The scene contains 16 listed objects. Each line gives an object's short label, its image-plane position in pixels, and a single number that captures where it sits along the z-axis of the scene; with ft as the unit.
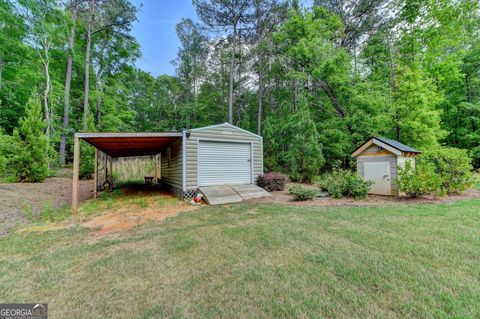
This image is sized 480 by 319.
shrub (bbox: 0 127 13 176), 26.22
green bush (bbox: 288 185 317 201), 20.61
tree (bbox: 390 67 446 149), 30.30
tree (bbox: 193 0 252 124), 42.88
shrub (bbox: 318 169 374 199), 20.57
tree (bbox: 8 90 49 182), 27.32
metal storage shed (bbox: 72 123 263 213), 22.31
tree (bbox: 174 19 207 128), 58.08
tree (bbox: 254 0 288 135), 44.78
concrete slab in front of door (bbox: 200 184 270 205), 20.95
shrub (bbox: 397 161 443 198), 18.58
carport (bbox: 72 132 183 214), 17.48
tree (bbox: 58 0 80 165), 40.32
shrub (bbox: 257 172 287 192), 26.30
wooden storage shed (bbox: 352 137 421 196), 20.70
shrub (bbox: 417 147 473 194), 20.25
